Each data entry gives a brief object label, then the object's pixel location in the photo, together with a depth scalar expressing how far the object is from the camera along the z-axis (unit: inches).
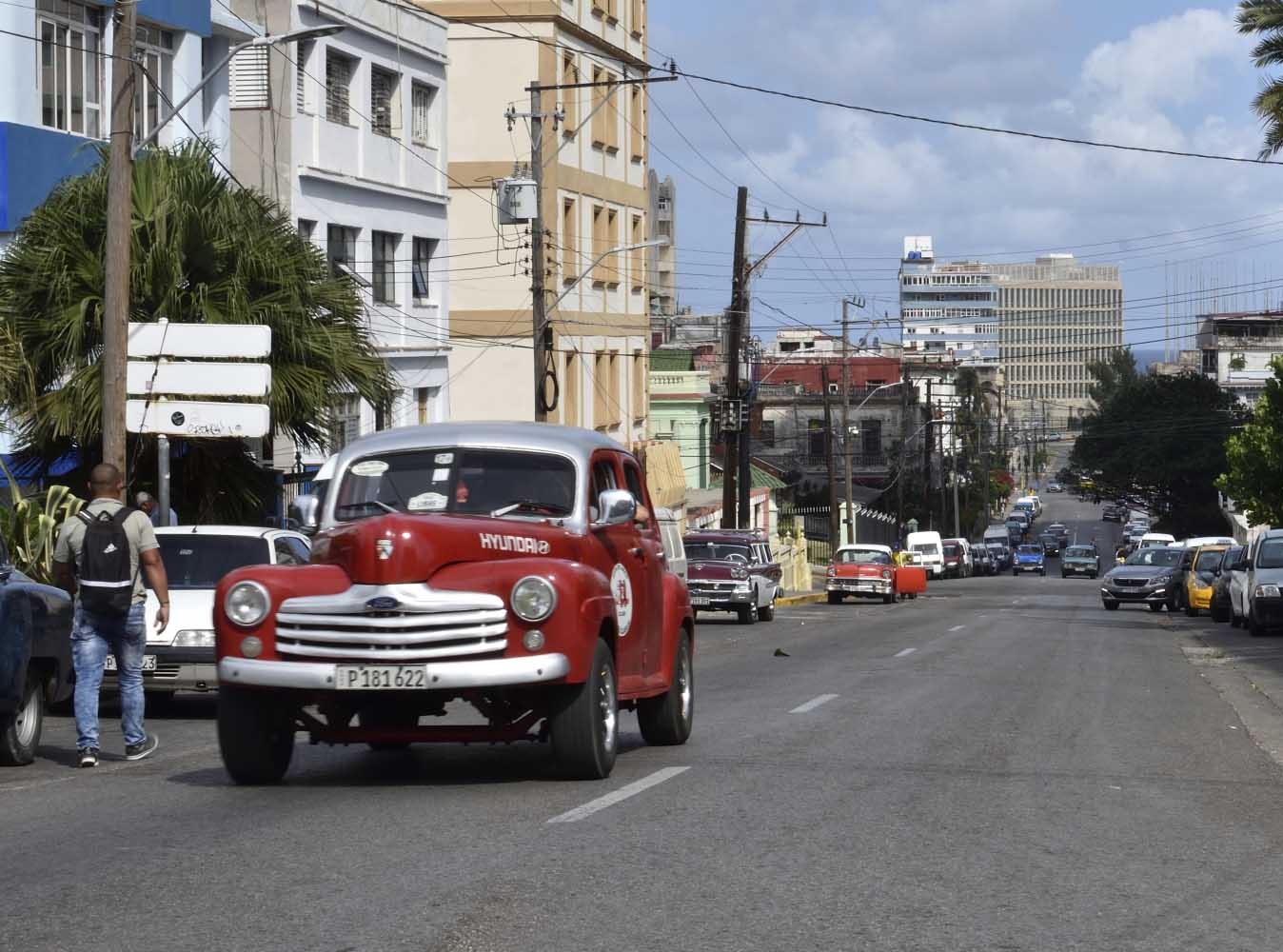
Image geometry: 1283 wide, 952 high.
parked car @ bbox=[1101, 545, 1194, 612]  1859.0
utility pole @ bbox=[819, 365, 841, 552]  2598.4
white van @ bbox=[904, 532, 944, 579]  3331.7
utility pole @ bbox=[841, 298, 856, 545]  2722.7
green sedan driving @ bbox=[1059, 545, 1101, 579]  3695.9
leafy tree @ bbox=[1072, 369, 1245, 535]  4025.6
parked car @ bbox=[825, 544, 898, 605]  2084.2
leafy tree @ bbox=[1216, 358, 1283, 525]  2444.6
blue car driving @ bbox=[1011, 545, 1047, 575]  4153.5
